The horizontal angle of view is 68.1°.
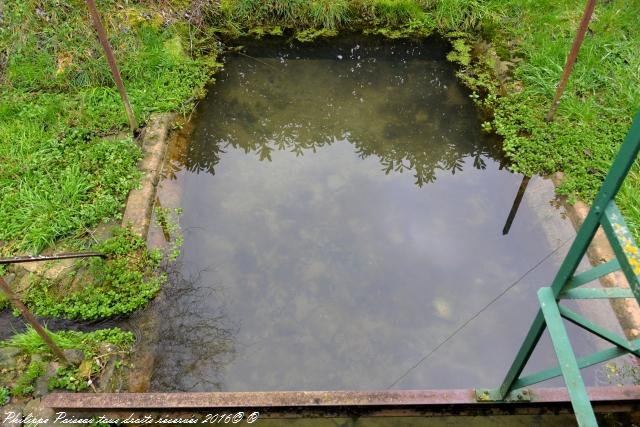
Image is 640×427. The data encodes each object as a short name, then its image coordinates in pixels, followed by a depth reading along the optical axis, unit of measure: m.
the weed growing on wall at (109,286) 3.74
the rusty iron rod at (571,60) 4.38
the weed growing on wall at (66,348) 3.24
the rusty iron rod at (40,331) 2.75
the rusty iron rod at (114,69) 4.22
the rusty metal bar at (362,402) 2.97
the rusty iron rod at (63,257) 2.89
